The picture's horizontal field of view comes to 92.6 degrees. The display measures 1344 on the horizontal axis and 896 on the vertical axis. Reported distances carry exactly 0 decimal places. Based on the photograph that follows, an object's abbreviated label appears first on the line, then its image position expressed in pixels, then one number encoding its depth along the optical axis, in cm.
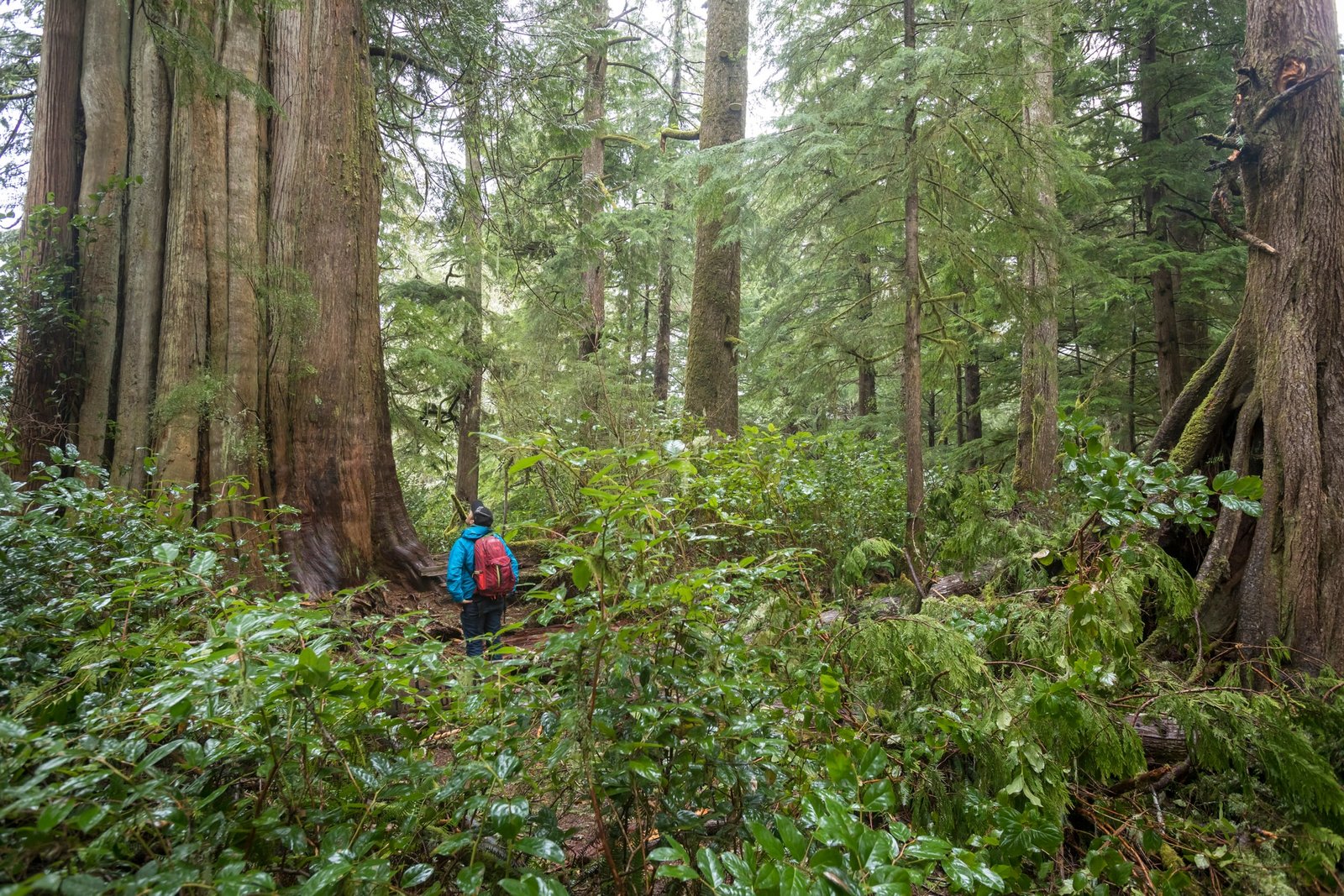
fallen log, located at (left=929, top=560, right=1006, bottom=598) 463
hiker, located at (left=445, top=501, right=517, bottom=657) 560
